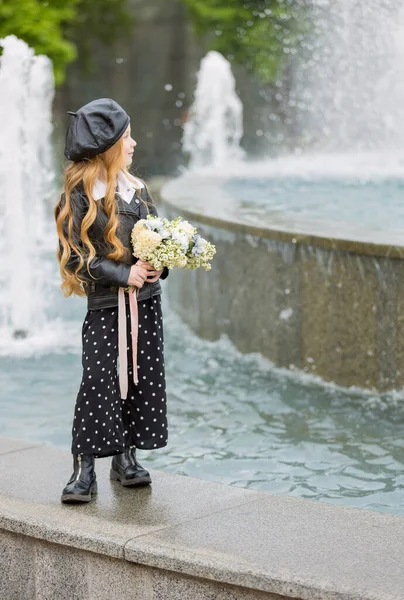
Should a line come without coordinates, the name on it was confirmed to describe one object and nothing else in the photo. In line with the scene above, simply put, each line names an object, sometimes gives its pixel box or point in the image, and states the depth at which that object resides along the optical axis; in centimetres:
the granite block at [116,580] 522
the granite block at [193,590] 483
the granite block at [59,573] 548
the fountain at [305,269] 935
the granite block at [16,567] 570
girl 593
